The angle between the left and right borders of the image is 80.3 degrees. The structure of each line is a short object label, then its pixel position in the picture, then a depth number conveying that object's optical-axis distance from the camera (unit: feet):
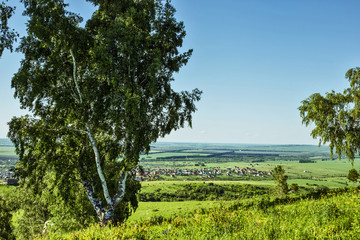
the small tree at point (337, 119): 72.79
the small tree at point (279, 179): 214.07
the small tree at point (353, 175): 117.69
